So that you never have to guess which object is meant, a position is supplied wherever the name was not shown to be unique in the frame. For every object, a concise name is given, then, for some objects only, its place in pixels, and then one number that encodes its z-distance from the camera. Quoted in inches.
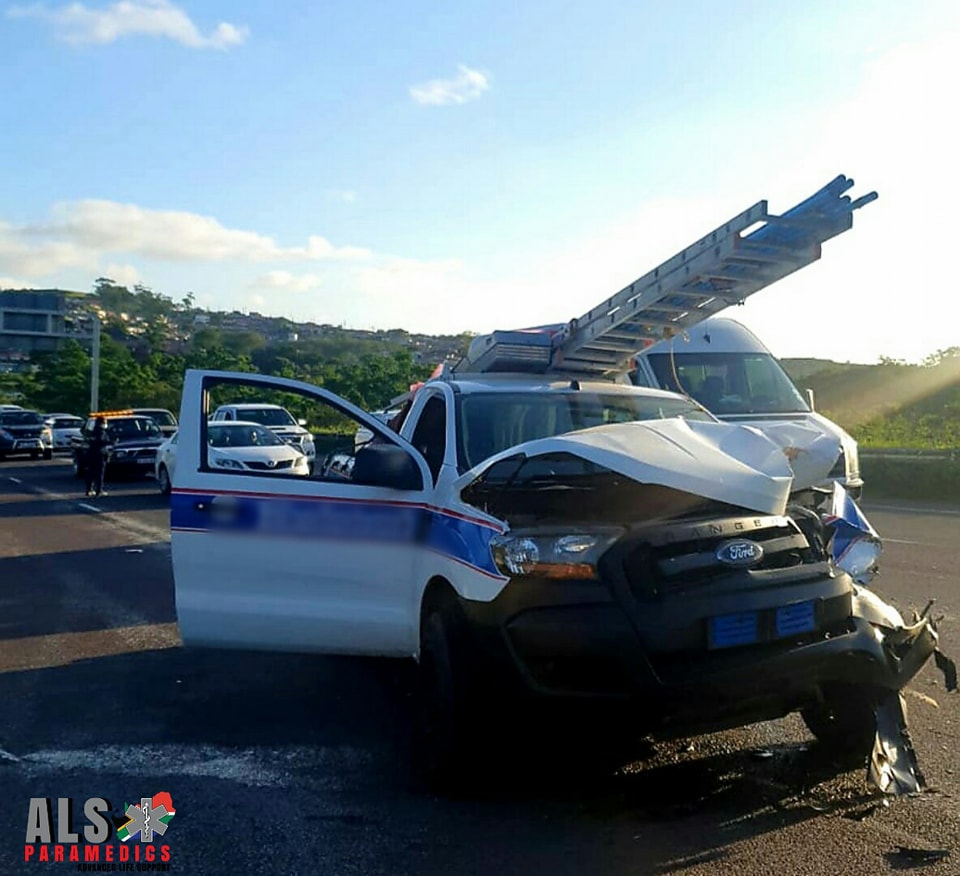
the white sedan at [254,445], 642.8
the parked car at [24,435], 1449.3
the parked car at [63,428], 1605.6
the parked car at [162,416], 1352.1
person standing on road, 842.8
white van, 462.3
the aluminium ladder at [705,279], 310.7
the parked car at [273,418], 948.8
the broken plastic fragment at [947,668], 206.2
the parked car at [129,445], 1019.9
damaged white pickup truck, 171.9
